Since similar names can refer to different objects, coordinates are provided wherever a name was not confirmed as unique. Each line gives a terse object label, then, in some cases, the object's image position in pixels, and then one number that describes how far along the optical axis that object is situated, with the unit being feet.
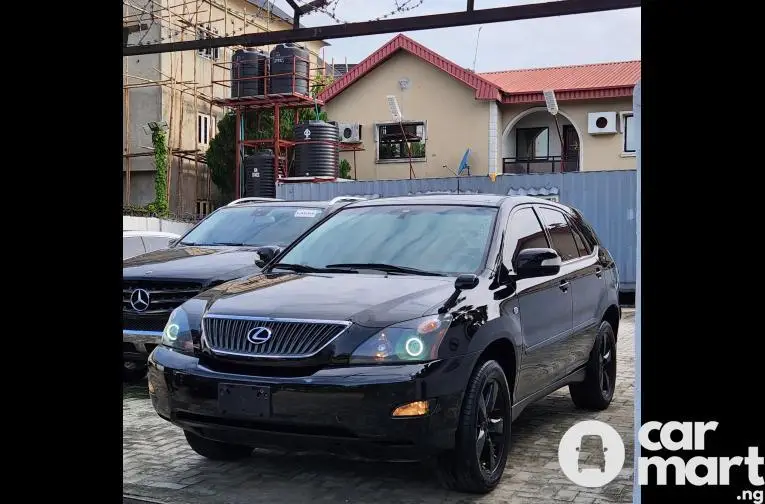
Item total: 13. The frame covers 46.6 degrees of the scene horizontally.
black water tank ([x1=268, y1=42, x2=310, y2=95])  95.40
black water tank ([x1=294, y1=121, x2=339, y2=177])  89.81
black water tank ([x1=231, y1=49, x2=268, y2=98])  98.12
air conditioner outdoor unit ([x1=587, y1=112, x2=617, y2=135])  95.35
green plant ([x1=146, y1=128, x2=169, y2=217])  105.09
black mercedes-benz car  24.68
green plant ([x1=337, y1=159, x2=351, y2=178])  105.29
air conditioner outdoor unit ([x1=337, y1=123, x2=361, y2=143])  101.19
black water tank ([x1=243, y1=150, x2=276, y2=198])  95.91
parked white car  36.09
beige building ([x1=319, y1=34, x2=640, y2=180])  97.19
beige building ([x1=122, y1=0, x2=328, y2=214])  108.37
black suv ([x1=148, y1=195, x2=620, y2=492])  14.38
